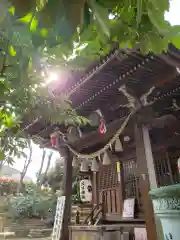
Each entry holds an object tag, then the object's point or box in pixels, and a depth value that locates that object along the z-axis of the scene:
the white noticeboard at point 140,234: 6.66
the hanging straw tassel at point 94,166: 8.55
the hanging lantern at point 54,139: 7.32
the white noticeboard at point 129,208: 7.41
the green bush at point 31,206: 16.87
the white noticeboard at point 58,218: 6.86
